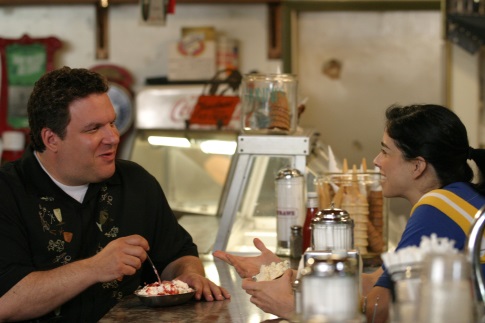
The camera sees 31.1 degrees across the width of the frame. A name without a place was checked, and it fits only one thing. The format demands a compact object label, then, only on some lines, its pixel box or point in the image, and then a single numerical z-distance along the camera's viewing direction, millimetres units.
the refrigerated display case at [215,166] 3889
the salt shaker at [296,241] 3684
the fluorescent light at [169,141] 6028
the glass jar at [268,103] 3946
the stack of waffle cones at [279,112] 3932
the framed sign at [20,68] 7059
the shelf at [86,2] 6785
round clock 6953
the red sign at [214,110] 5387
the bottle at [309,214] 3625
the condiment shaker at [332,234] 2596
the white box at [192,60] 6773
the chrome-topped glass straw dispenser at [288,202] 3781
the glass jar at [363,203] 3725
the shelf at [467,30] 6289
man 2859
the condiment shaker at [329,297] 1615
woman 2598
